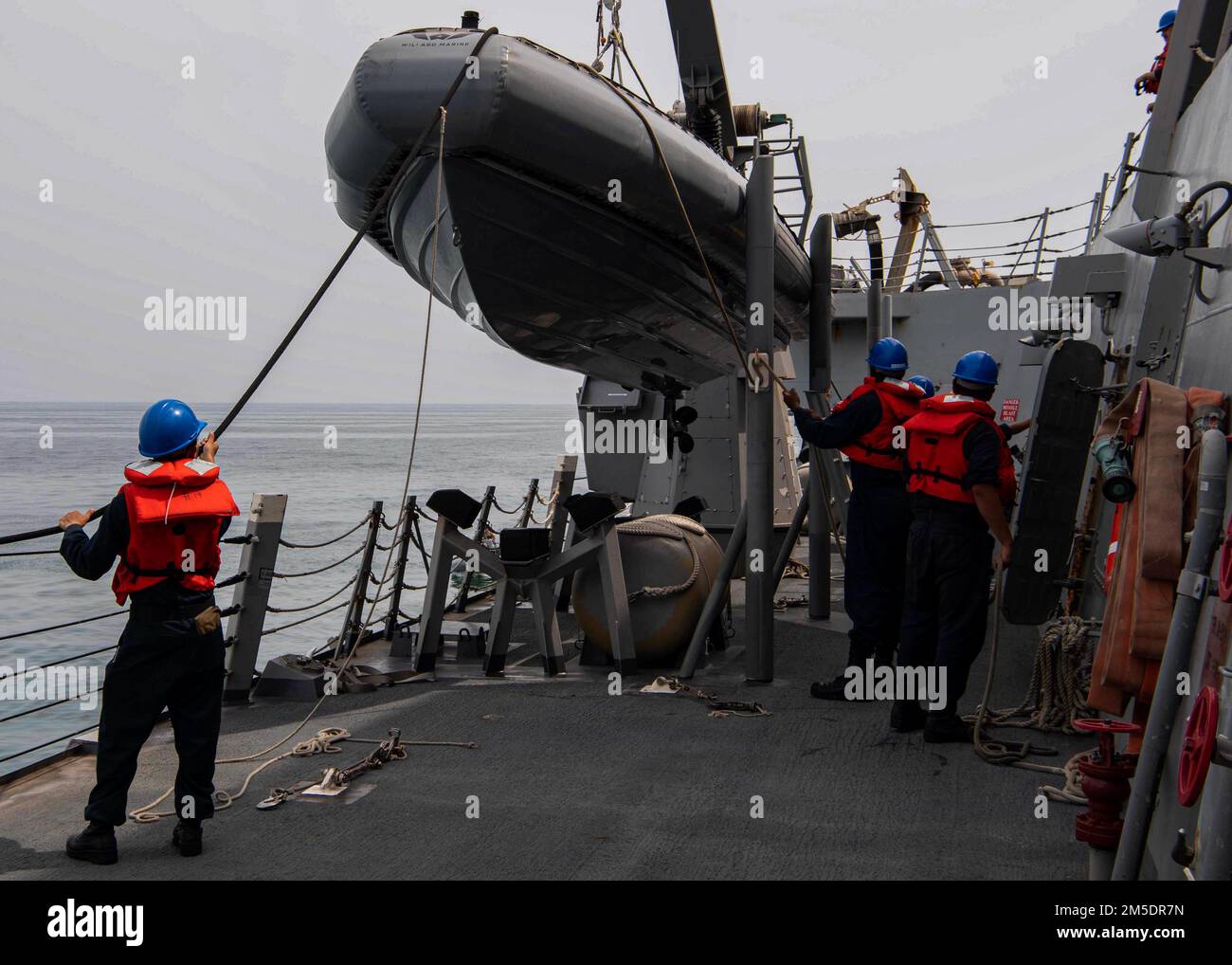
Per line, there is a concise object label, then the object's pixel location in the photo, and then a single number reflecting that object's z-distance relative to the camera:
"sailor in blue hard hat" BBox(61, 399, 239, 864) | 3.36
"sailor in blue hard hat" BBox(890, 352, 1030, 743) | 4.64
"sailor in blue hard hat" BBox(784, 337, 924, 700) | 5.30
